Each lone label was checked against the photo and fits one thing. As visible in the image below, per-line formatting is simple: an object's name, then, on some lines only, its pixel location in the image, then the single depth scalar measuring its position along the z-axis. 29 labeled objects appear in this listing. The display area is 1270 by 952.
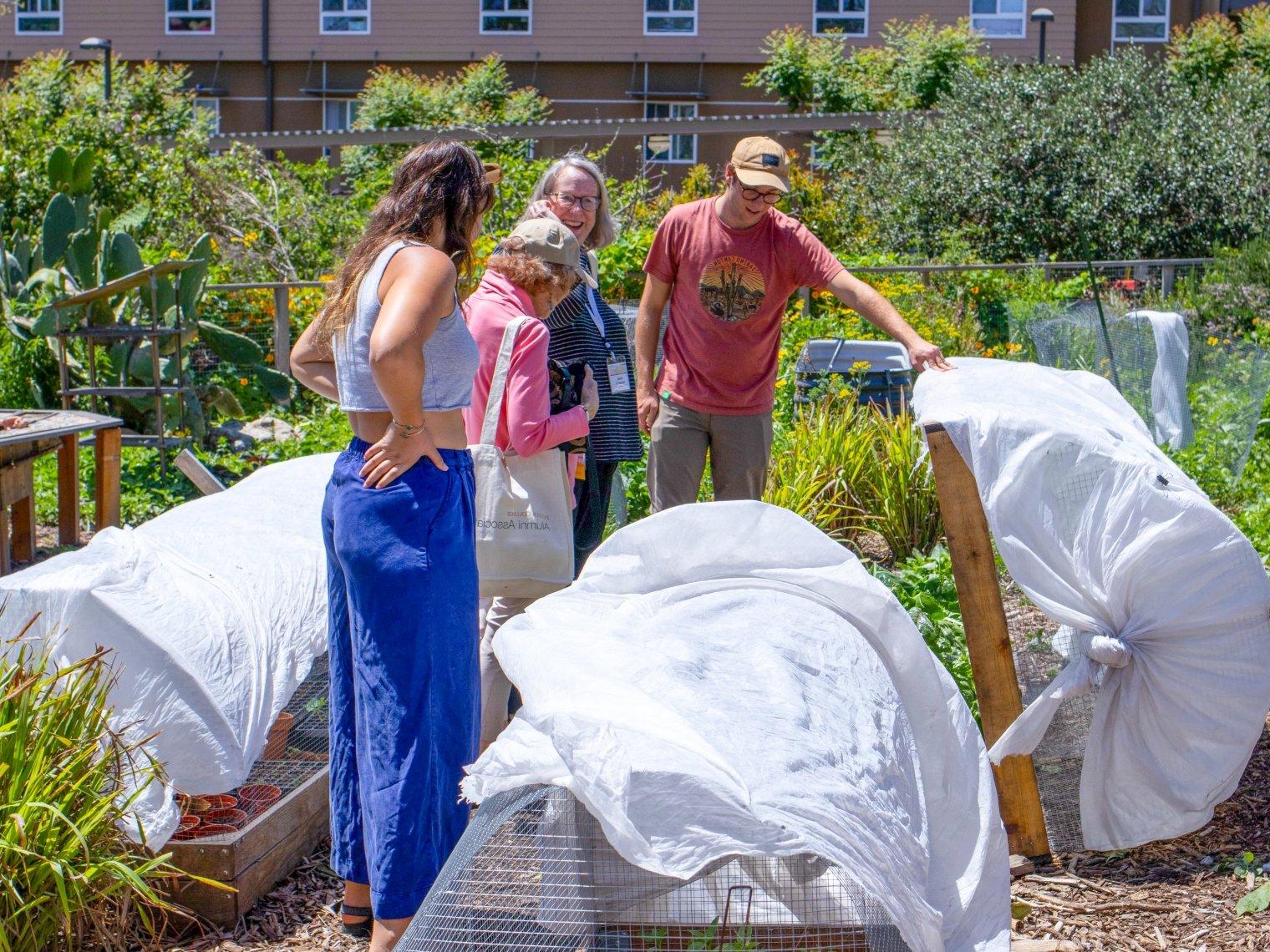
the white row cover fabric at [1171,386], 7.24
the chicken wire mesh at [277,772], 3.24
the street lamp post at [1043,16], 20.23
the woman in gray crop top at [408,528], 2.73
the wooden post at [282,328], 10.04
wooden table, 5.87
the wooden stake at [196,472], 5.00
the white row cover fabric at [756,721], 1.94
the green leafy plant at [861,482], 6.03
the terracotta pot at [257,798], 3.40
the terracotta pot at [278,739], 3.67
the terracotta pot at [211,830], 3.18
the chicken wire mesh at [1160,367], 7.01
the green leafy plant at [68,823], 2.57
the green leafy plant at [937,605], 3.97
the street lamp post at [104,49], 19.35
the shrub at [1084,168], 13.96
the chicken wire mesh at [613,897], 2.10
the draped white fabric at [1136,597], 3.09
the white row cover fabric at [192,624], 3.16
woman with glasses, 4.05
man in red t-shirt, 4.67
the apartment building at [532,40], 28.08
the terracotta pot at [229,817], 3.29
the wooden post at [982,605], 3.33
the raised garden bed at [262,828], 3.04
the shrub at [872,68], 23.92
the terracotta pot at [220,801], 3.34
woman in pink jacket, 3.58
